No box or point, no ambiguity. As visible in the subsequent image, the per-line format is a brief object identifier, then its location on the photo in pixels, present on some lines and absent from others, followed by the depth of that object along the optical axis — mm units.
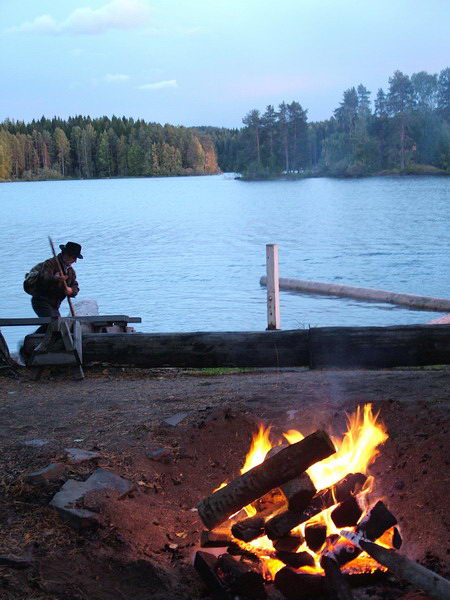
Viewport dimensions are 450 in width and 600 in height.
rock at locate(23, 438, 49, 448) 5020
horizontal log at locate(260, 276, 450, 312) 17464
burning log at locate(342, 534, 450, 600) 3246
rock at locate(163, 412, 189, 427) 5293
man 10227
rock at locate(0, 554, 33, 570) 3425
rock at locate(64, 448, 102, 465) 4566
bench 8375
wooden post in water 12047
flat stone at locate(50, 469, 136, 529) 3832
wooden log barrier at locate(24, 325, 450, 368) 7695
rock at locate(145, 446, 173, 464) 4746
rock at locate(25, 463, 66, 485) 4254
